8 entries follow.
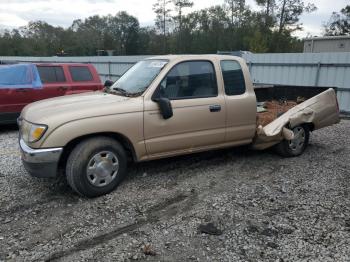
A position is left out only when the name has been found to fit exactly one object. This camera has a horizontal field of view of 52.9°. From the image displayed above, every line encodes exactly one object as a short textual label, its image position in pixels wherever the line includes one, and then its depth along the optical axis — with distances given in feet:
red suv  26.96
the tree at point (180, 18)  164.76
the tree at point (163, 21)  169.68
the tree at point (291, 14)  123.44
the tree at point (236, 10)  167.32
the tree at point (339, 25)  177.17
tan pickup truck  14.03
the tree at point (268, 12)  128.77
